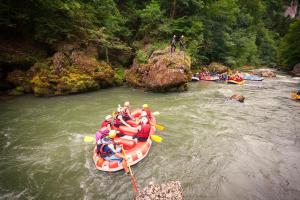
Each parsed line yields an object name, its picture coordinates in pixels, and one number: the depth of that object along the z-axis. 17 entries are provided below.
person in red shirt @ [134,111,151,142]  6.15
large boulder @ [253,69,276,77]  24.39
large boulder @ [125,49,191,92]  13.58
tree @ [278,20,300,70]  26.84
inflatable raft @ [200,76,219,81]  19.86
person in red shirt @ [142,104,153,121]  7.68
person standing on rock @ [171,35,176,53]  14.39
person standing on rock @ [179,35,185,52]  15.52
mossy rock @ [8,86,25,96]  12.21
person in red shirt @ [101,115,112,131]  6.75
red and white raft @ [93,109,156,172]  5.08
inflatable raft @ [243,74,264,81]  20.75
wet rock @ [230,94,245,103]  11.81
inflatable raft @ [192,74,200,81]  19.33
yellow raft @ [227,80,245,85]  18.29
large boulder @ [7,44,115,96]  12.34
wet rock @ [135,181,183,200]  3.57
